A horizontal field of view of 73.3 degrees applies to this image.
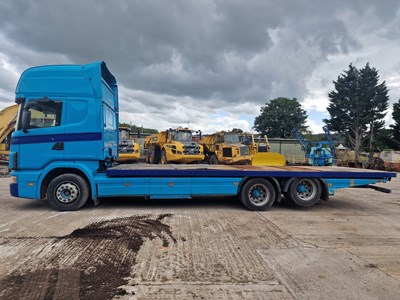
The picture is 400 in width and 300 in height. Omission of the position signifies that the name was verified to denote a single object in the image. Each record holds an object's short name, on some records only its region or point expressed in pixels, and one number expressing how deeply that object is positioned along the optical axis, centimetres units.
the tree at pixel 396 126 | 3806
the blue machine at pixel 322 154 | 2250
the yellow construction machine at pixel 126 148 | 1716
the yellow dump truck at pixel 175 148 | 1617
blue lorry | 649
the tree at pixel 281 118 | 5637
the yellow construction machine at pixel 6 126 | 1705
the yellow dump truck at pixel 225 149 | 1780
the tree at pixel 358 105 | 3903
